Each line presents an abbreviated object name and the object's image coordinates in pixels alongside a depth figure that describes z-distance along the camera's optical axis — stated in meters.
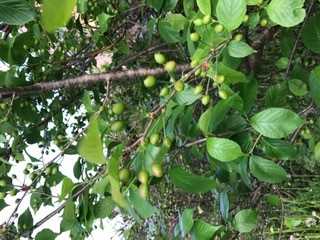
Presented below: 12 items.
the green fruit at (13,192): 0.67
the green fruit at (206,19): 0.50
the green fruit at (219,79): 0.50
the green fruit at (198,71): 0.51
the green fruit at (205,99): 0.51
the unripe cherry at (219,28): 0.49
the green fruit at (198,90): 0.51
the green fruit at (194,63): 0.51
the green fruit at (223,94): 0.50
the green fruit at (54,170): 0.74
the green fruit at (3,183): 0.68
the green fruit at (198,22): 0.52
